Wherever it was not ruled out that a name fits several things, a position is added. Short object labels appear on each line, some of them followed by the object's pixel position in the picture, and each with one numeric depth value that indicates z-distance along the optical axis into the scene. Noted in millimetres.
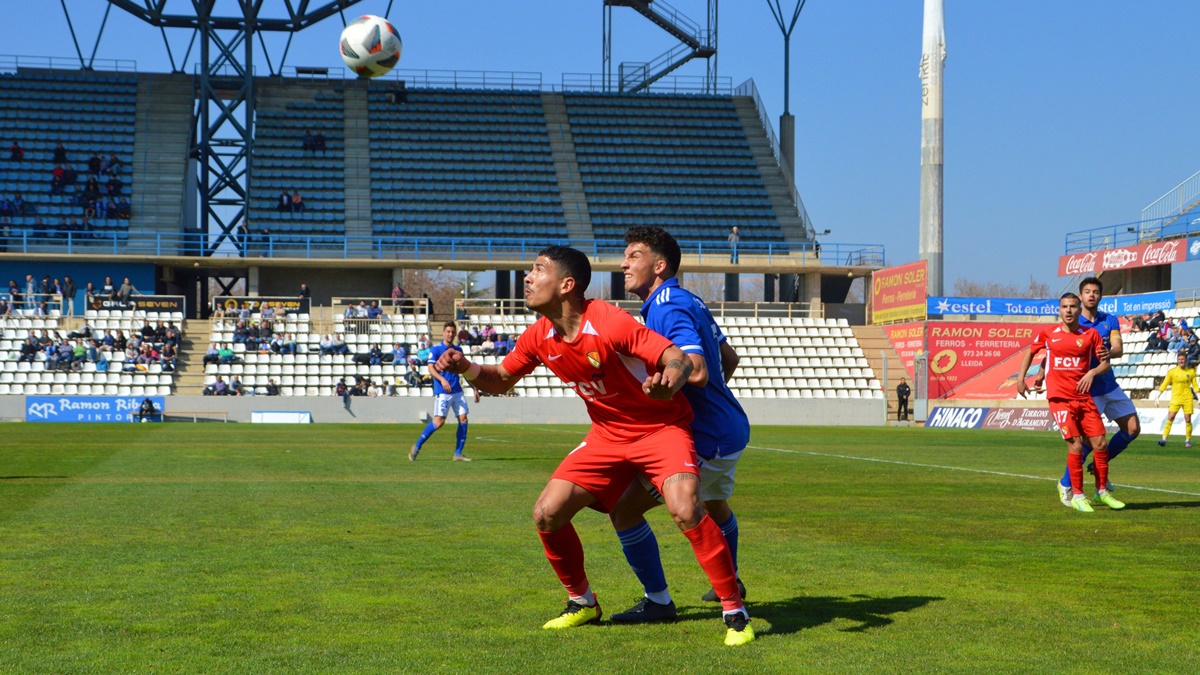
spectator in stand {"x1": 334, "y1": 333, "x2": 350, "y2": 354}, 42438
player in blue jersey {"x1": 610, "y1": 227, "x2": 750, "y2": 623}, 6383
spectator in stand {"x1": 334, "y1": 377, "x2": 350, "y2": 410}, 39375
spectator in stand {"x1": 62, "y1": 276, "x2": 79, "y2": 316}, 43994
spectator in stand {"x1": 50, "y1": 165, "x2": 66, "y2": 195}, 49094
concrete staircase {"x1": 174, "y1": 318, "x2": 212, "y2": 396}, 40625
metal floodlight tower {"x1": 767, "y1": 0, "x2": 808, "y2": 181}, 56750
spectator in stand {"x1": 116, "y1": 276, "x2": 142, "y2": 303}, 43969
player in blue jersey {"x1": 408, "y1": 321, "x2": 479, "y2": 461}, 19219
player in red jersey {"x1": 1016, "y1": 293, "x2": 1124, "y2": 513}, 11703
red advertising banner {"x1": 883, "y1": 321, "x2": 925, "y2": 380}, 44281
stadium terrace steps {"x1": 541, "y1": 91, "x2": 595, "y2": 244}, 51500
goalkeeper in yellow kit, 25578
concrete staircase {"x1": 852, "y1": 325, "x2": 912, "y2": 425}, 44500
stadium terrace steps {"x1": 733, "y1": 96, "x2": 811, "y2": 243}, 52875
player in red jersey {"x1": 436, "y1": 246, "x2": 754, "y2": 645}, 5914
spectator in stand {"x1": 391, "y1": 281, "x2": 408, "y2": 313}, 46012
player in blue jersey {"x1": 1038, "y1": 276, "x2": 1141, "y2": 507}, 11711
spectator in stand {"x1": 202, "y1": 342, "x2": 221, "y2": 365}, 41312
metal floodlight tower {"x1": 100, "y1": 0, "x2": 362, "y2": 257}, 51438
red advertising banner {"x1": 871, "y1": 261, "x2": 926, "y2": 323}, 44219
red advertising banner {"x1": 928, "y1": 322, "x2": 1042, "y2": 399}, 43594
